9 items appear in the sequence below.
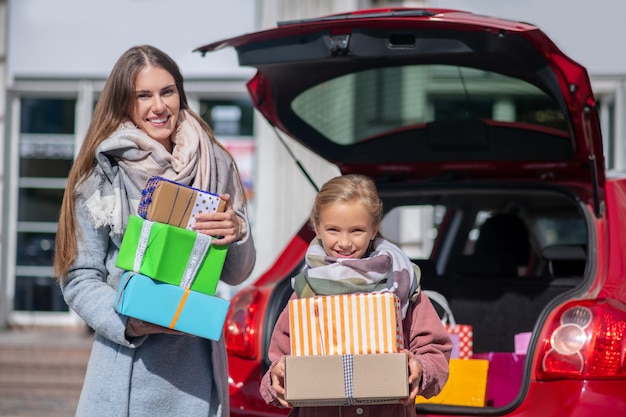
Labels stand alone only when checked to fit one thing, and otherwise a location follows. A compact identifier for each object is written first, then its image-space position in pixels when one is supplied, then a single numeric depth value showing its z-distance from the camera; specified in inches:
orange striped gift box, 193.0
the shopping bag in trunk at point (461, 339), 297.6
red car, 251.6
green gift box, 197.3
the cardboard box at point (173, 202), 196.7
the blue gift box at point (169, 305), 197.6
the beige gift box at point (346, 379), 188.9
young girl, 201.8
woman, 206.4
